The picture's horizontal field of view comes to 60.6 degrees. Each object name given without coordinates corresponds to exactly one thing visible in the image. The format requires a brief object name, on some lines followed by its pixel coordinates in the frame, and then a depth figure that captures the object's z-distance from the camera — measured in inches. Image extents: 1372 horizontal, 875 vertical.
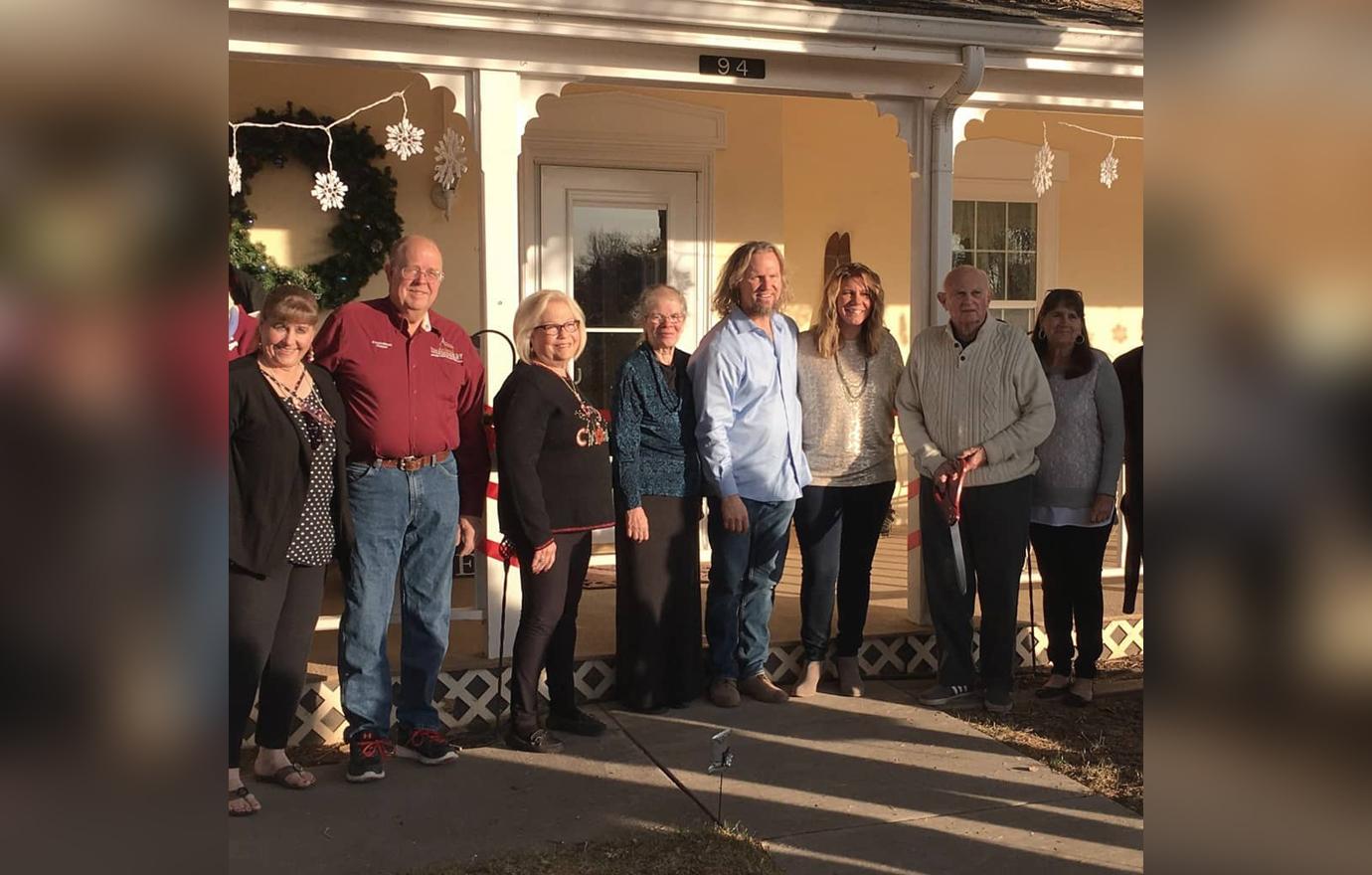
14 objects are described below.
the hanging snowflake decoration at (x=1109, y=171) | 221.9
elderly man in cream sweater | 172.7
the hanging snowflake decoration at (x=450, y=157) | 181.8
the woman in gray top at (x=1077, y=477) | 178.2
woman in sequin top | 180.1
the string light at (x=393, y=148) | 173.5
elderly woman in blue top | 170.7
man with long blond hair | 173.0
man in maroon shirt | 146.6
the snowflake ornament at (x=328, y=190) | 173.9
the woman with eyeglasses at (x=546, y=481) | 155.9
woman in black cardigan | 132.0
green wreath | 236.1
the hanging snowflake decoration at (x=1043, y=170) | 217.9
